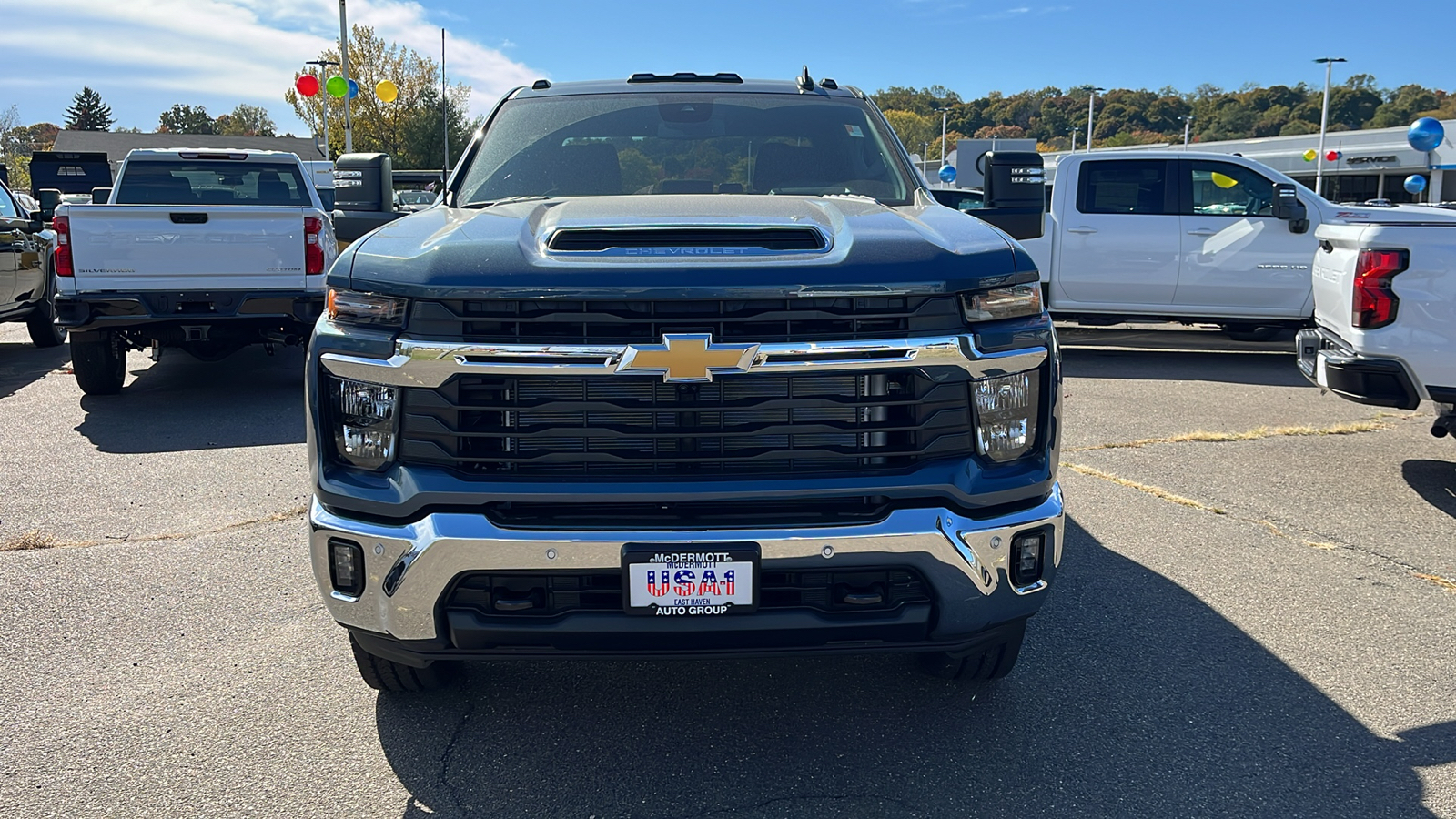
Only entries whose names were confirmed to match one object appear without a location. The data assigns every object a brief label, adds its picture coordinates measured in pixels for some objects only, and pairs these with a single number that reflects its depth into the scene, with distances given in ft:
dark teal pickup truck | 8.93
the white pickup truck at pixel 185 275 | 26.58
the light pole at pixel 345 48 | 99.57
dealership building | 127.13
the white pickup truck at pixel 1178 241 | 34.88
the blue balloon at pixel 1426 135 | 70.33
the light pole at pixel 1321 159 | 120.82
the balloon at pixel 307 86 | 93.30
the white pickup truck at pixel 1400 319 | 18.02
